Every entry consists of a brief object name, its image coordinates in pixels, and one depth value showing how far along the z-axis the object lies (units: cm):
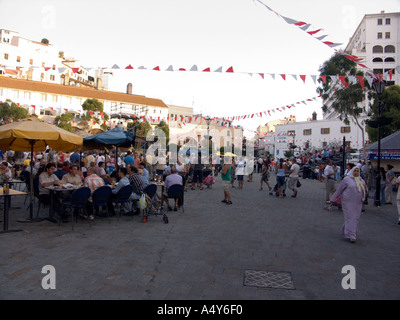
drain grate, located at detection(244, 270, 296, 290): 435
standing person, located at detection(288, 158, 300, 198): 1423
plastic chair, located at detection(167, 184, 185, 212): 924
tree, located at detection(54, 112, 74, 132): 4125
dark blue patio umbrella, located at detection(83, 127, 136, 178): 980
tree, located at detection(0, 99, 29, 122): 3988
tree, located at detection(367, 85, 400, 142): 2622
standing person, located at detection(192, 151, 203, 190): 1603
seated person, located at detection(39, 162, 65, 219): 797
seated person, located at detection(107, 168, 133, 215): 850
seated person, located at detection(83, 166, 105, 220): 813
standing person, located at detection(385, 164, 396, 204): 1310
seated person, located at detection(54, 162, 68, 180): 1017
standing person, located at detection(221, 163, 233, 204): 1166
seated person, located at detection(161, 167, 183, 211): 962
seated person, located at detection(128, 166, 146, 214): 882
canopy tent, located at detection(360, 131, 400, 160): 1923
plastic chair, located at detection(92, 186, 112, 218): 771
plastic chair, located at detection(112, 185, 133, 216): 828
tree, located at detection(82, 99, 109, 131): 5078
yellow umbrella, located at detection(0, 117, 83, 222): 694
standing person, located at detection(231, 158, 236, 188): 1888
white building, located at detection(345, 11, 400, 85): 5384
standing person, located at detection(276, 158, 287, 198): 1435
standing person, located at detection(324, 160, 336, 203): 1234
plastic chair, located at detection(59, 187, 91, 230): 728
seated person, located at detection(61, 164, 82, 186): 829
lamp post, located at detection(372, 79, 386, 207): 1215
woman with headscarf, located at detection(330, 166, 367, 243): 693
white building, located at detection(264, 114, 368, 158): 4919
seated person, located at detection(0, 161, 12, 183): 974
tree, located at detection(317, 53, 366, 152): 2300
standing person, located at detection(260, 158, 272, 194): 1586
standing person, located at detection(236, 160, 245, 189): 1697
